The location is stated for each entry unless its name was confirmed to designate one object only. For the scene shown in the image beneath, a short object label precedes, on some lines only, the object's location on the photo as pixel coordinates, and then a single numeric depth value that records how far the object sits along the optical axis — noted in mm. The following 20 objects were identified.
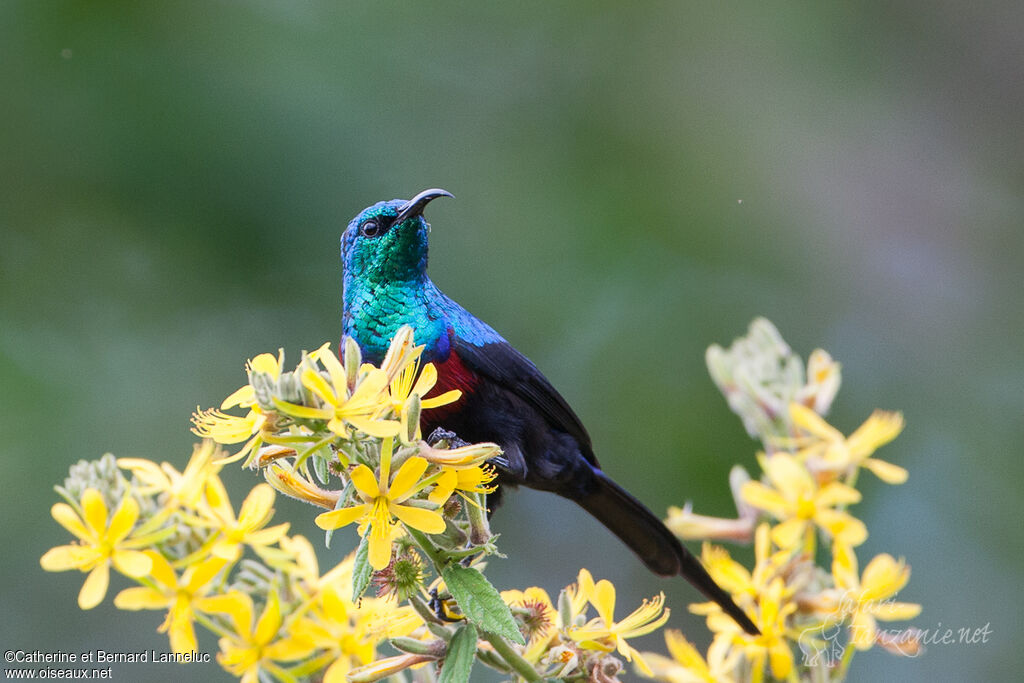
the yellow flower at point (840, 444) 3020
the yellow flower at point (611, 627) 2953
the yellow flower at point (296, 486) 2949
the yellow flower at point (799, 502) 2998
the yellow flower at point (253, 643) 2941
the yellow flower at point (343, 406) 2922
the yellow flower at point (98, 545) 2927
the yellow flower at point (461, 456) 2945
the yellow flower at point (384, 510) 2925
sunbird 3097
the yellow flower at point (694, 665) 2988
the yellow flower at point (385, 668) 2937
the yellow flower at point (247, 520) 2955
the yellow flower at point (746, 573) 3001
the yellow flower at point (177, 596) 2933
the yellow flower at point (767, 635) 2979
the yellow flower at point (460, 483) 2942
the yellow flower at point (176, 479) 2948
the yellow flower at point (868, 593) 2991
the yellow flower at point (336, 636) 2958
